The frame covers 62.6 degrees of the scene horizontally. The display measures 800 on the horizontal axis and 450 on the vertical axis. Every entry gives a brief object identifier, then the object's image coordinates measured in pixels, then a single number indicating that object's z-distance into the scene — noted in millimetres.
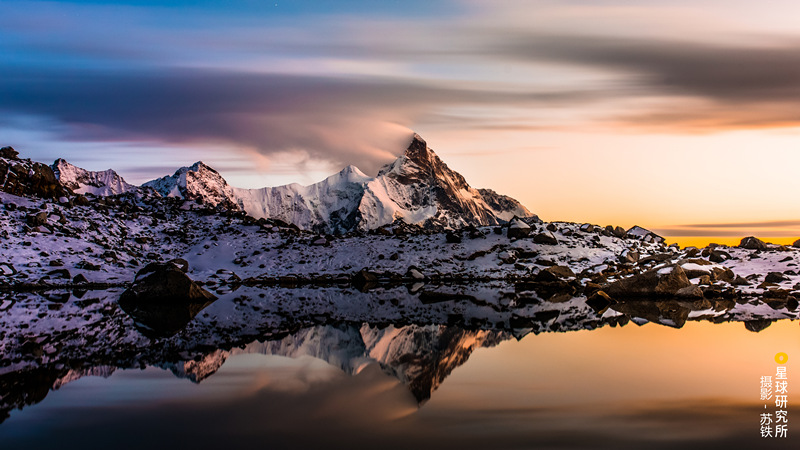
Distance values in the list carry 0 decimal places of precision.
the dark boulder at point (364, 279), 57375
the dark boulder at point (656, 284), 39031
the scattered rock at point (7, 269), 52397
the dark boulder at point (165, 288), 41469
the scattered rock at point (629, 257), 60438
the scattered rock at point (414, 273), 61688
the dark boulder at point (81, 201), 75562
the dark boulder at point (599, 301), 33912
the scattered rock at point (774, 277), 44719
